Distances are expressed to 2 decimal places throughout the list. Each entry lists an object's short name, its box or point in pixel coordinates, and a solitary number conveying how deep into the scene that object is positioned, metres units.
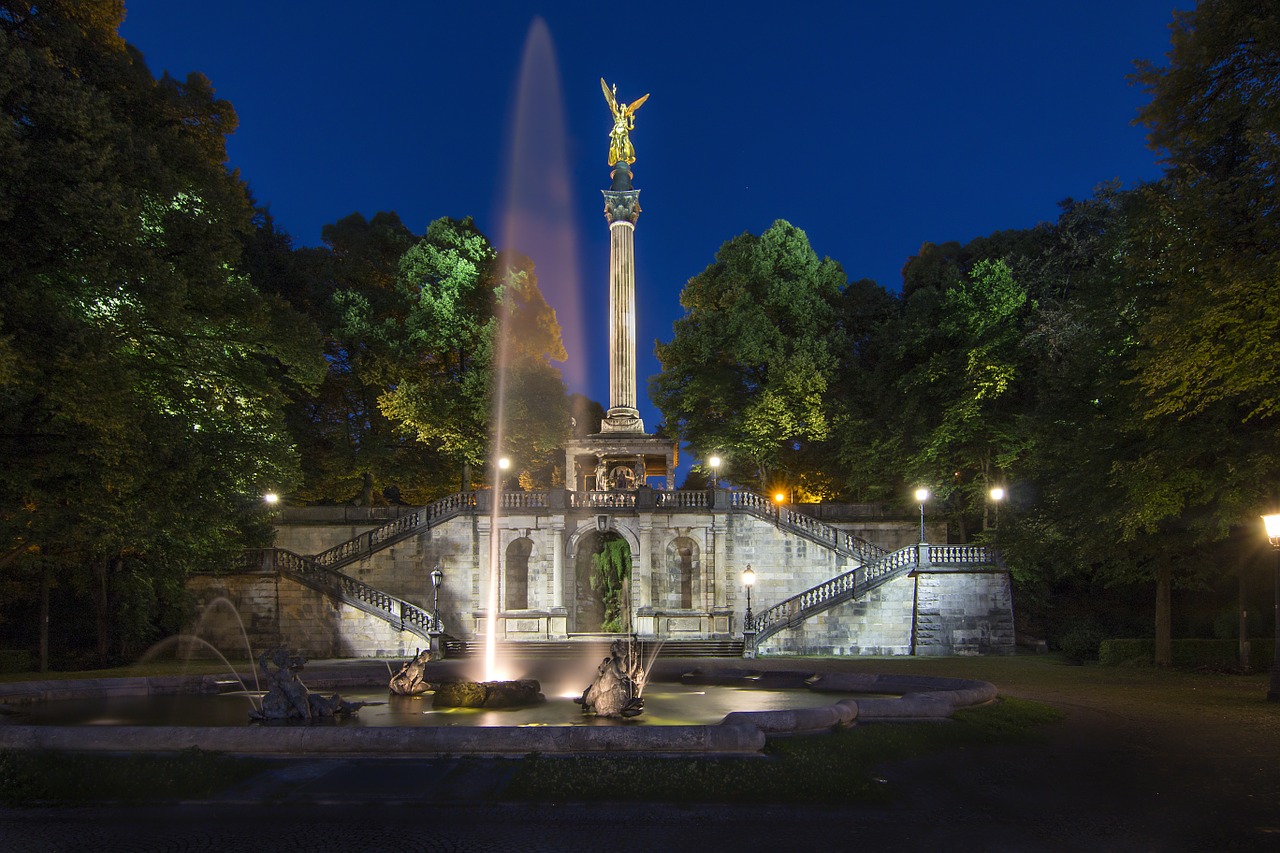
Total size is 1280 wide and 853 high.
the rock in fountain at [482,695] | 17.23
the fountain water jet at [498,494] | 34.31
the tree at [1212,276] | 17.58
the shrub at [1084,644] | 30.61
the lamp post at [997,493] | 32.84
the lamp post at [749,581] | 33.94
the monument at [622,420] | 45.22
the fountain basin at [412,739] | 11.37
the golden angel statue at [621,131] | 50.09
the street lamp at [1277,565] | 17.70
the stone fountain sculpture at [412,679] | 18.91
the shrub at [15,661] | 26.47
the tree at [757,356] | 47.47
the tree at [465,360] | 46.34
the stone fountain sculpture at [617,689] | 15.83
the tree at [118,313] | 15.48
